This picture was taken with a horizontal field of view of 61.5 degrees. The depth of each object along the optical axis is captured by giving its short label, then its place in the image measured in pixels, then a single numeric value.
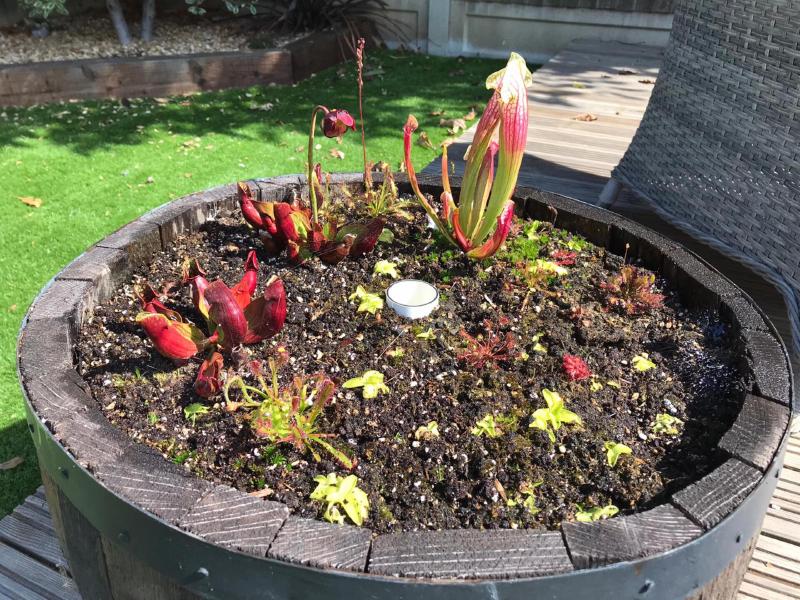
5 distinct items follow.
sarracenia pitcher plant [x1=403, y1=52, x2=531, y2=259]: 0.59
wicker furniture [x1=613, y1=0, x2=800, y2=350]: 0.74
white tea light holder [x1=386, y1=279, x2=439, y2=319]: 0.64
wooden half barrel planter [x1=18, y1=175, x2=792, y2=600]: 0.37
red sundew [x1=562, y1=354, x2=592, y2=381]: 0.57
